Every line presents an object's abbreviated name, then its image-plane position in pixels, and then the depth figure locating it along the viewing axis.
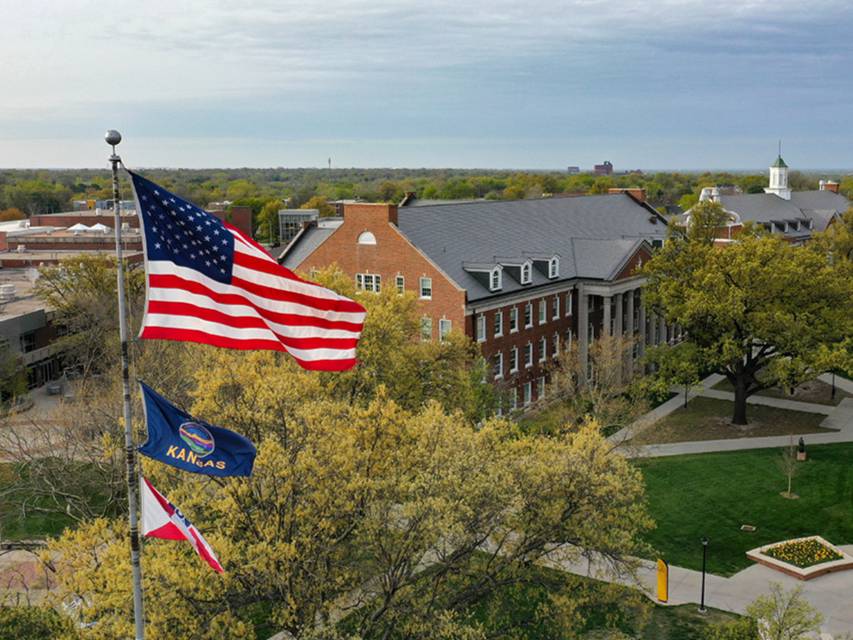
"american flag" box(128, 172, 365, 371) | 14.56
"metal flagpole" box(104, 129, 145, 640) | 13.79
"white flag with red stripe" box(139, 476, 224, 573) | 15.34
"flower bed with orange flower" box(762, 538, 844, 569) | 36.03
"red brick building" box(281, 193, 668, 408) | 55.69
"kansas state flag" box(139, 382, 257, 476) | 14.87
